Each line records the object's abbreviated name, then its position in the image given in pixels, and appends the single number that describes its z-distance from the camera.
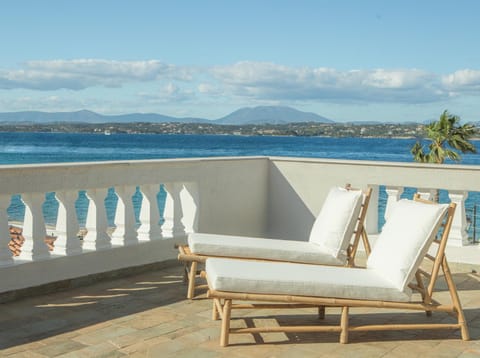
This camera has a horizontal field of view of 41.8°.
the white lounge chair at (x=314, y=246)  5.13
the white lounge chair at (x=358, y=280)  4.02
